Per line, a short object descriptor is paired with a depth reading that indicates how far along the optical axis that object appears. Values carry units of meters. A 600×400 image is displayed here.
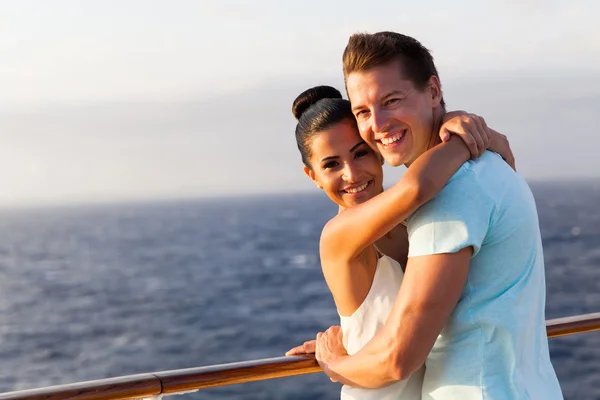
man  3.00
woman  3.03
